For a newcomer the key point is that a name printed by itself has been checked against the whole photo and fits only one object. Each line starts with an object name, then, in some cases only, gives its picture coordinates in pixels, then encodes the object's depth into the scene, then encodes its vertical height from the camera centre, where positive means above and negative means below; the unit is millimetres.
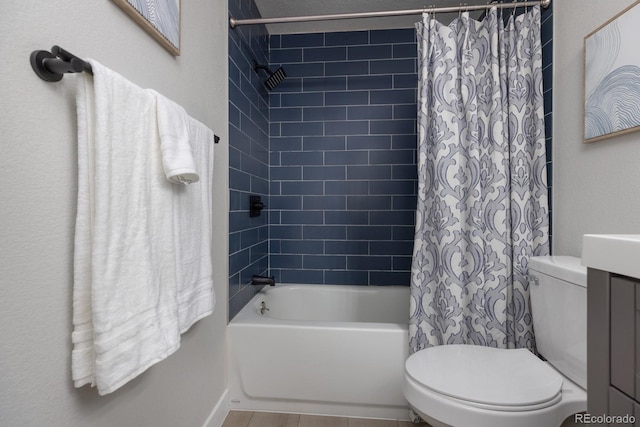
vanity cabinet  451 -201
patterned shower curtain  1513 +153
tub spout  2078 -455
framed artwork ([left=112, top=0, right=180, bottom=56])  921 +609
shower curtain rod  1540 +1015
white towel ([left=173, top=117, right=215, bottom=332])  1024 -86
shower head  2121 +936
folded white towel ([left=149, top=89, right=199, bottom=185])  876 +189
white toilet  1006 -588
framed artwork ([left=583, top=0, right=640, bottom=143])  1096 +504
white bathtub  1605 -799
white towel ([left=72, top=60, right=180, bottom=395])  703 -66
